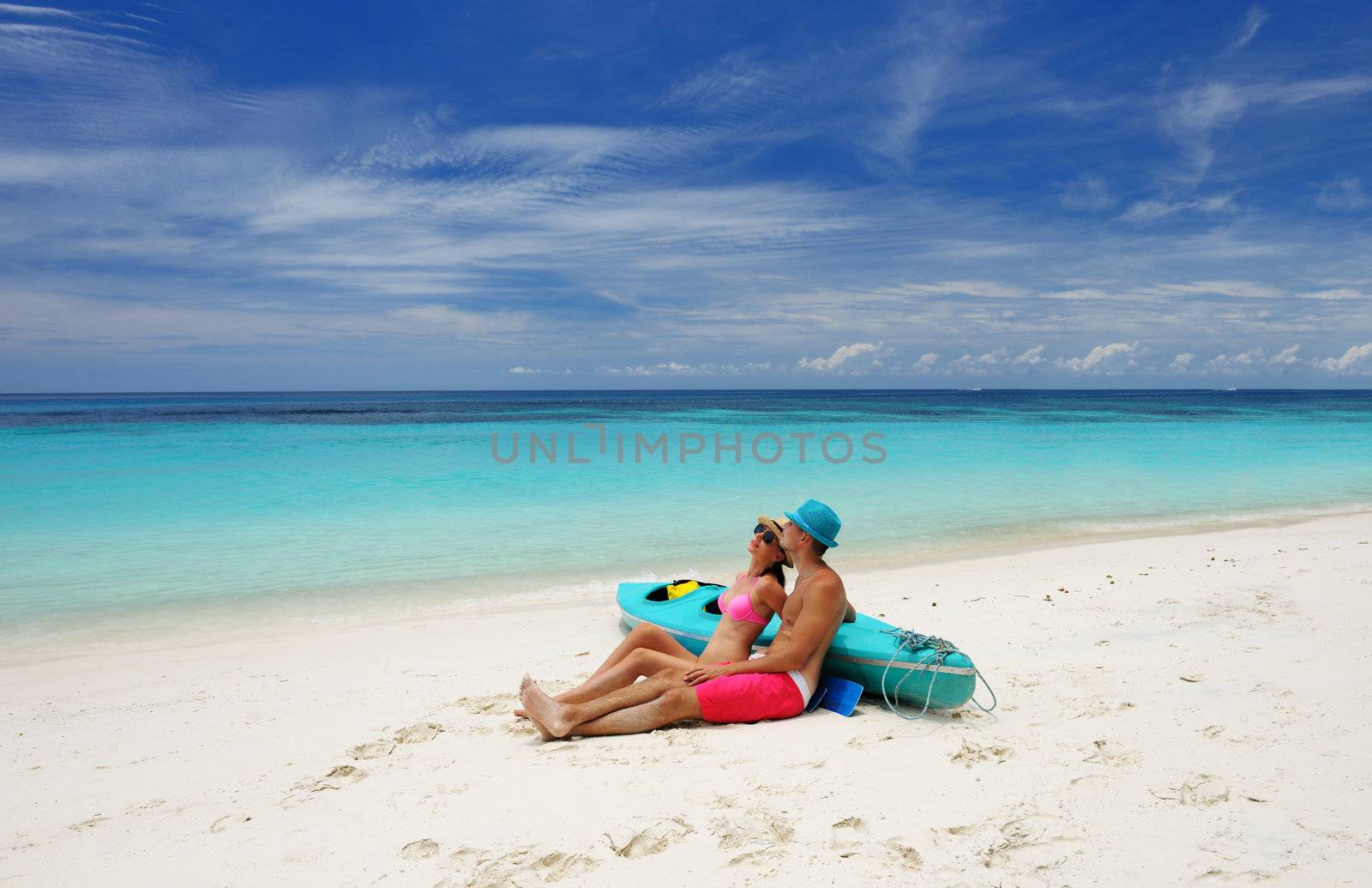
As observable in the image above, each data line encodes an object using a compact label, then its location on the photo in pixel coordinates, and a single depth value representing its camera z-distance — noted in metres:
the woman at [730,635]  3.95
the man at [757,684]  3.74
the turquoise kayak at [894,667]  3.83
